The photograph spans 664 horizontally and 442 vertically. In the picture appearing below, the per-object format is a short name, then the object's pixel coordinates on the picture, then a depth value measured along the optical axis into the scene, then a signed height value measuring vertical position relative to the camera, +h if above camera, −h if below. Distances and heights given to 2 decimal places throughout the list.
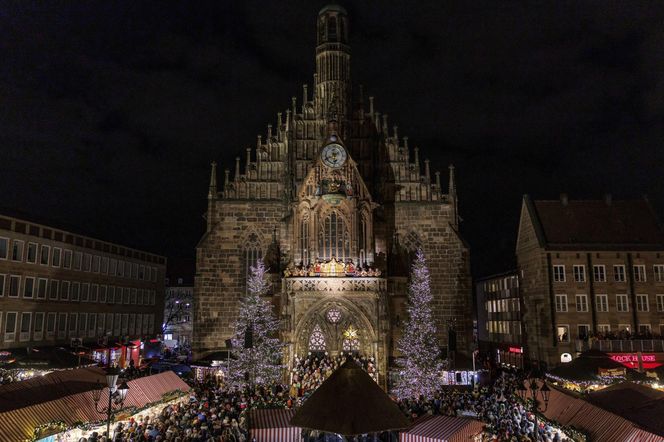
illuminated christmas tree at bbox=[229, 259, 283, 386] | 33.09 -2.30
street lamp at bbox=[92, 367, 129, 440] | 16.38 -2.92
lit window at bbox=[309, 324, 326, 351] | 36.91 -2.20
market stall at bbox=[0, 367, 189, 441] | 15.70 -3.14
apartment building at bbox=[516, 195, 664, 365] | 42.84 +1.96
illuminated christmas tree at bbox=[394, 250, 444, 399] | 31.66 -2.53
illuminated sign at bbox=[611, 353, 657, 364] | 40.47 -3.78
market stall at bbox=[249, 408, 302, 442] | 17.33 -3.89
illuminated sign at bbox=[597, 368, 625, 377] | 24.38 -2.91
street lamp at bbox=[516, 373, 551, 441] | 16.86 -3.12
